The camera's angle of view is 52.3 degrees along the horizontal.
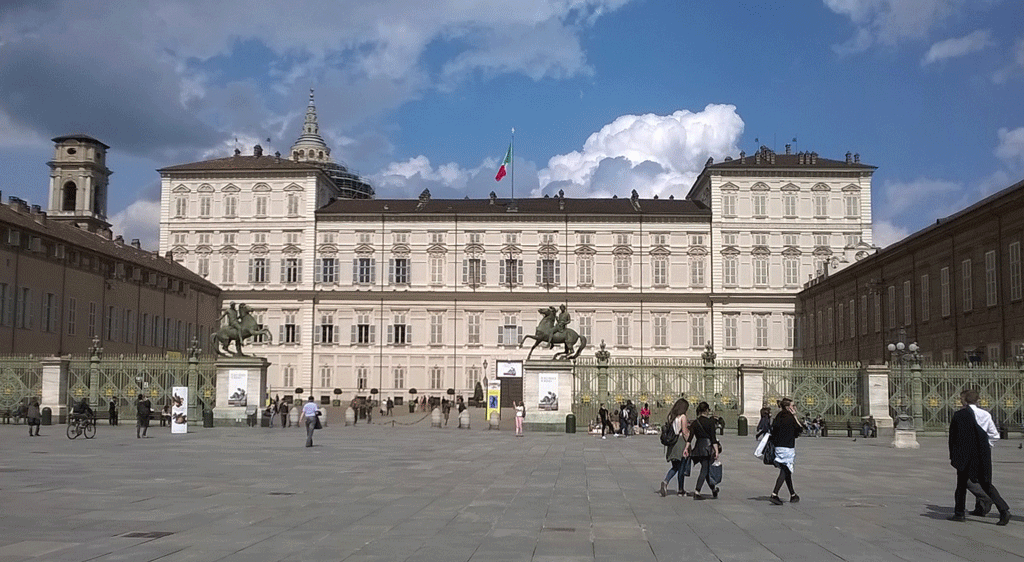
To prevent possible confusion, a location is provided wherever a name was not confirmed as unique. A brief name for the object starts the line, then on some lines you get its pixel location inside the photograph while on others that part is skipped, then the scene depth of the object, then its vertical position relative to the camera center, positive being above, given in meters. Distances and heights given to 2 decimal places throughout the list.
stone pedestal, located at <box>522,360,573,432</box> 38.47 -1.08
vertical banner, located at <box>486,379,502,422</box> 46.16 -1.45
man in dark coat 12.88 -1.15
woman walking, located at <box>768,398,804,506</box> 14.58 -1.04
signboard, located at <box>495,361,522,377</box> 65.25 -0.22
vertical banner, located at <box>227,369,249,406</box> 39.62 -0.91
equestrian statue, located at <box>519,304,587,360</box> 38.81 +1.18
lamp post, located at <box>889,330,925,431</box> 34.94 -0.67
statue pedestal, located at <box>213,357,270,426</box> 39.56 -0.99
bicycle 30.27 -1.86
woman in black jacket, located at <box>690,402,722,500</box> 15.37 -1.15
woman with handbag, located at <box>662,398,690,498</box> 15.97 -1.16
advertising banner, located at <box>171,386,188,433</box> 33.03 -1.47
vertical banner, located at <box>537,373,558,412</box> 38.53 -0.82
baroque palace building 74.69 +6.94
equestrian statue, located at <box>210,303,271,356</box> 40.25 +1.29
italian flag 76.81 +14.50
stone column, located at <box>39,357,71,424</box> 39.72 -0.92
